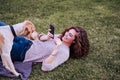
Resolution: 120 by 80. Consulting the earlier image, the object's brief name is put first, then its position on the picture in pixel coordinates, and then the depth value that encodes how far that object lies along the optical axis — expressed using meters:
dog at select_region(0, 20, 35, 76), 2.28
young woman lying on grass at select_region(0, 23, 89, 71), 2.45
